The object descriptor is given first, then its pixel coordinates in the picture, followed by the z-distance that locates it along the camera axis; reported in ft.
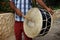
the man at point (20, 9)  8.27
